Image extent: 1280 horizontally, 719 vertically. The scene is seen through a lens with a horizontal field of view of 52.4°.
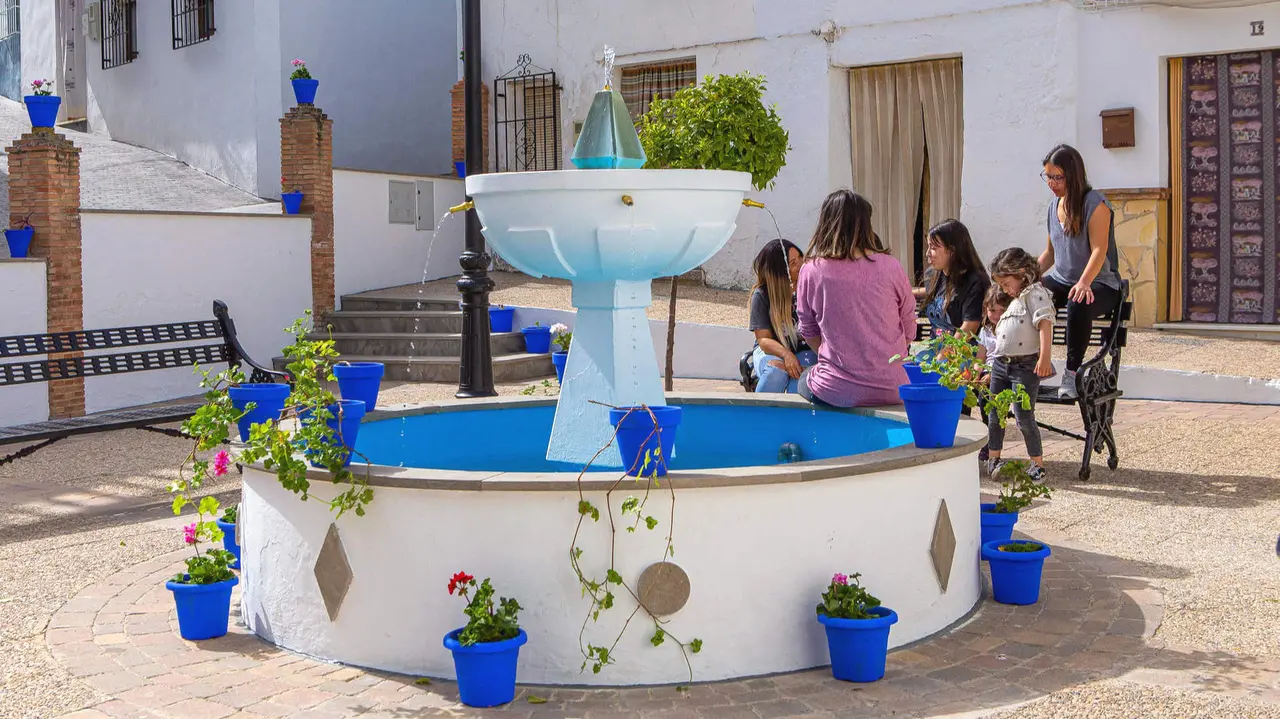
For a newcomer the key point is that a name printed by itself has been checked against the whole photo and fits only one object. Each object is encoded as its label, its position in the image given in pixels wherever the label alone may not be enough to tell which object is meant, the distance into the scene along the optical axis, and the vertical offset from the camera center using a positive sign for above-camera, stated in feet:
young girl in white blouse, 23.59 -0.59
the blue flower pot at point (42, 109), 37.78 +5.80
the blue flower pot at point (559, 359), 28.94 -1.27
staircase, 42.70 -1.31
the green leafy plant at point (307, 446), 14.17 -1.58
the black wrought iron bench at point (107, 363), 25.80 -1.38
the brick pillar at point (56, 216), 37.45 +2.65
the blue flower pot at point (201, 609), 15.24 -3.58
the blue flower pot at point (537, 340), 44.50 -1.29
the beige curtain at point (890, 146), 49.16 +5.84
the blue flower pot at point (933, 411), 15.58 -1.36
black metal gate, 58.49 +8.27
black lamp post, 34.55 +0.72
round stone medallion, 13.58 -3.00
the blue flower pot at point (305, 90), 49.26 +8.15
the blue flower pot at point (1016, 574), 16.20 -3.47
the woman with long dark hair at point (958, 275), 25.18 +0.46
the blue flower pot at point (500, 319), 45.83 -0.58
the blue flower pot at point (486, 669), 12.72 -3.62
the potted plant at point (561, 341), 29.09 -1.09
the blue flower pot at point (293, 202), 48.01 +3.79
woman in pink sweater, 19.34 -0.11
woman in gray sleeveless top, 24.67 +0.88
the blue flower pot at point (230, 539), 17.98 -3.26
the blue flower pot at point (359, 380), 18.40 -1.10
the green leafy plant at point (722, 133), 31.50 +4.11
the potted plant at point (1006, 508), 17.78 -2.92
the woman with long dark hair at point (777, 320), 24.22 -0.38
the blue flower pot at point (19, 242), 36.94 +1.88
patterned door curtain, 41.27 +3.48
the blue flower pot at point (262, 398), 16.96 -1.23
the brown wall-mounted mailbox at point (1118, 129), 42.01 +5.44
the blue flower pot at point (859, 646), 13.37 -3.60
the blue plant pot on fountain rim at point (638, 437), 13.44 -1.41
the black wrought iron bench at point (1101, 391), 24.49 -1.82
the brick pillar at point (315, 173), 47.80 +4.84
